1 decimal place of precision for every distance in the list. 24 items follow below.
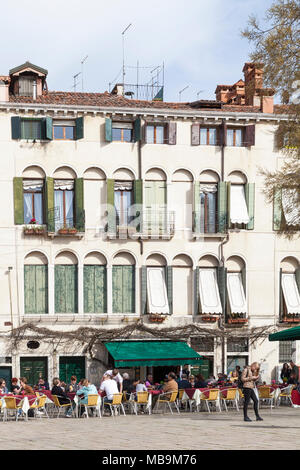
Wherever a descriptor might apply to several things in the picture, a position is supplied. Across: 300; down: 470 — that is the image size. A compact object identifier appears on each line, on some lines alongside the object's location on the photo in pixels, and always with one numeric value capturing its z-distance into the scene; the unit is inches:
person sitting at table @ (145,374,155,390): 1143.7
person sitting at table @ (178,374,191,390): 1077.1
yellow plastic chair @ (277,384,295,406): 1084.5
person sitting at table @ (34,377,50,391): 1116.3
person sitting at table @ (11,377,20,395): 1055.0
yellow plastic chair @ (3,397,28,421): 900.6
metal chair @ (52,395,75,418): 973.2
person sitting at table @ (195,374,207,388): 1072.8
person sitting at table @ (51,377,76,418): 982.4
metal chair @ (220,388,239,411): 1030.4
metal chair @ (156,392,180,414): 995.9
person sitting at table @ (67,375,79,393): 1045.2
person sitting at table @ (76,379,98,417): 949.8
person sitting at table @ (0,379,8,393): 1061.1
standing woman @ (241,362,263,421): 823.1
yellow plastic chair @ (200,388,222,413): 1008.2
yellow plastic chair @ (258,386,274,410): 1056.2
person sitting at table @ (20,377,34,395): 959.0
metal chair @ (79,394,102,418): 943.7
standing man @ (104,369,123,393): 1048.5
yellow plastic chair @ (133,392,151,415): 992.2
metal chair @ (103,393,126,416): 966.4
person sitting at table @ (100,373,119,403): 975.0
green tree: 898.1
